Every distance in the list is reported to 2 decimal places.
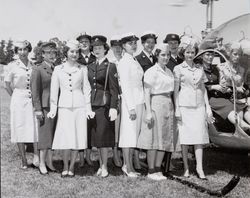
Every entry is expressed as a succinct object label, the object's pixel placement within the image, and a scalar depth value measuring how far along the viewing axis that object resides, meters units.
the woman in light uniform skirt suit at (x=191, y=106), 5.57
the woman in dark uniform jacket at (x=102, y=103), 5.46
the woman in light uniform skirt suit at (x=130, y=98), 5.48
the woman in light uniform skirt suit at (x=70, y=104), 5.29
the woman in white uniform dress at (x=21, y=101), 5.61
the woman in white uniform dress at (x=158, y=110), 5.40
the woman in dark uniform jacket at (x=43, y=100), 5.43
